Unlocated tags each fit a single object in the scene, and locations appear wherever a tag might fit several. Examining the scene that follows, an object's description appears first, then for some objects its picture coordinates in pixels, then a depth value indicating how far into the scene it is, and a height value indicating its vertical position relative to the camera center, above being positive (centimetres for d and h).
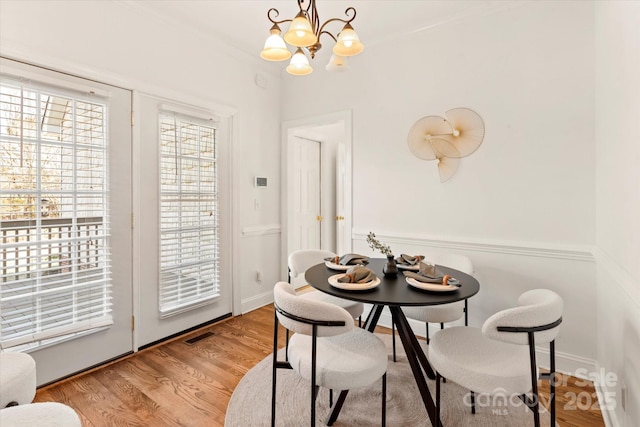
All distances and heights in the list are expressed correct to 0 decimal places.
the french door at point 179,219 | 271 -9
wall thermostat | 368 +32
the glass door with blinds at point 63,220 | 200 -6
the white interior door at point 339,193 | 467 +24
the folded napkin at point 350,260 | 226 -36
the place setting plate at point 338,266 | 215 -38
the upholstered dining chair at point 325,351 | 143 -71
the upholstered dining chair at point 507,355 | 137 -71
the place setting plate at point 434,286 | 169 -41
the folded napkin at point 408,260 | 229 -36
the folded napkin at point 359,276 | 179 -38
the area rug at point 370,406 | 184 -120
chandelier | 170 +96
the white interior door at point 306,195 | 438 +21
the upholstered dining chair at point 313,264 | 230 -46
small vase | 206 -38
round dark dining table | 161 -44
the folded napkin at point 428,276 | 178 -38
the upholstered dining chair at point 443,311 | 220 -71
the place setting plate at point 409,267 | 218 -39
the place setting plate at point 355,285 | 172 -41
